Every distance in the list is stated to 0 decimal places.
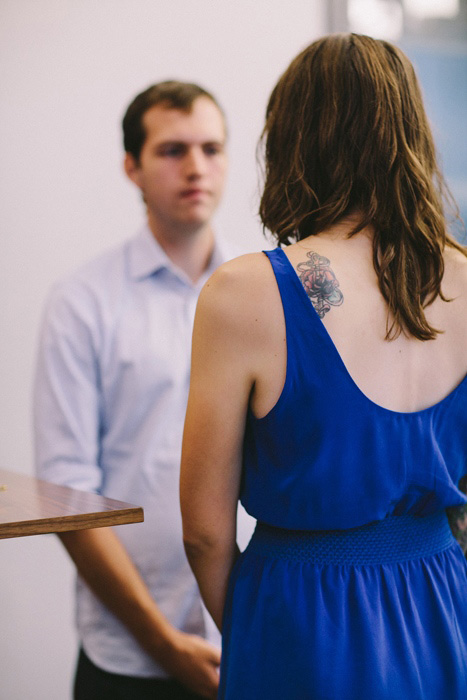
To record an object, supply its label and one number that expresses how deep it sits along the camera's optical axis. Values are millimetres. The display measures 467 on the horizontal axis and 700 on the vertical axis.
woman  1811
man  2313
